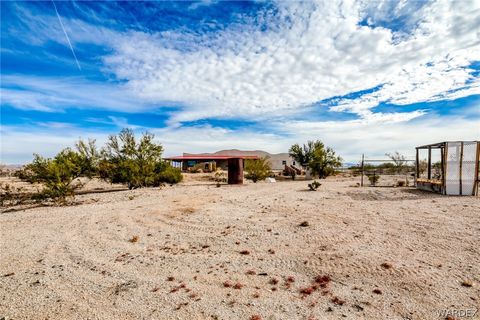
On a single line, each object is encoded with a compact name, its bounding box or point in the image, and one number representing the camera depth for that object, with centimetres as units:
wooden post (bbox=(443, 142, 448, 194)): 1281
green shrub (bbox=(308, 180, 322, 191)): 1541
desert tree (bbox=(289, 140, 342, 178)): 2673
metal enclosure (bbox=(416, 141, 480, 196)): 1235
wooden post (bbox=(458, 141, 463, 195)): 1252
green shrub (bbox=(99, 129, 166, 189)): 1673
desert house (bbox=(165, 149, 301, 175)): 3894
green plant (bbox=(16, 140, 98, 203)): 1223
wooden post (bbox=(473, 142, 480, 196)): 1214
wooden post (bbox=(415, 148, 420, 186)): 1658
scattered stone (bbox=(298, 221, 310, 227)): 729
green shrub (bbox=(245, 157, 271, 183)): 2239
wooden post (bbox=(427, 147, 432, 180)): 1510
